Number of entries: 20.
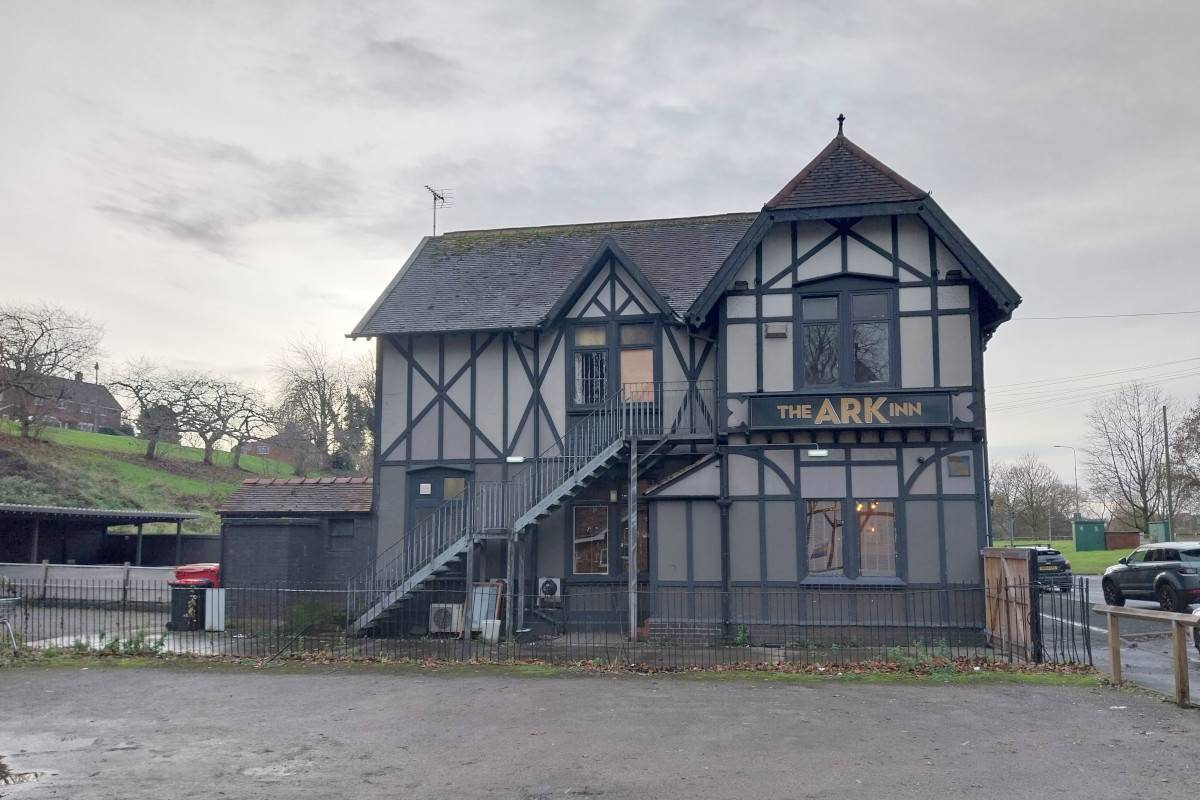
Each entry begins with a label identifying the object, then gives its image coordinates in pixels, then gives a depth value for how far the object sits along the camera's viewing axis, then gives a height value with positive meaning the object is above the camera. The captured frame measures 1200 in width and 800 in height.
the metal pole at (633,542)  18.03 -0.41
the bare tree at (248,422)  57.84 +6.16
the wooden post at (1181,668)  11.05 -1.72
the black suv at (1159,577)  22.56 -1.38
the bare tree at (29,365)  45.00 +7.69
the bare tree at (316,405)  58.09 +7.29
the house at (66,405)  46.19 +7.66
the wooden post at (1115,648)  12.48 -1.67
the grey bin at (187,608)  20.00 -1.82
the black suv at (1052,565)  31.68 -1.46
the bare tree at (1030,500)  69.81 +1.68
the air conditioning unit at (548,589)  20.55 -1.46
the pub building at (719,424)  17.95 +2.03
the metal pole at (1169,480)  43.18 +1.95
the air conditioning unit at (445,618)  19.64 -2.01
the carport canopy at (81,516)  28.61 +0.21
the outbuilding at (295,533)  21.19 -0.25
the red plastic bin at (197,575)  23.42 -1.31
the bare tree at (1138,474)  55.00 +2.85
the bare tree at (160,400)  56.56 +7.37
